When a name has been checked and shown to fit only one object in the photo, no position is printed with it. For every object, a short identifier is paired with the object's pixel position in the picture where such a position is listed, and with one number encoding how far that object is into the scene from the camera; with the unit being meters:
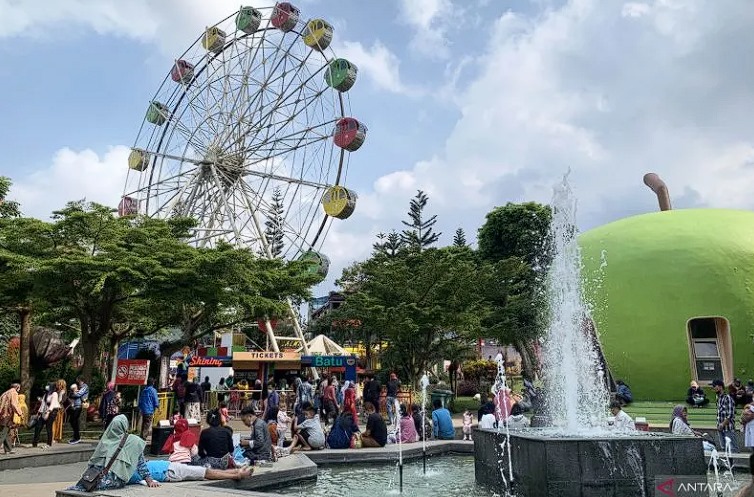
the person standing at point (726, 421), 11.40
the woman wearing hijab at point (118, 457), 6.65
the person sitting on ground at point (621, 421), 9.55
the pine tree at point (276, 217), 26.82
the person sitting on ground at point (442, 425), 12.46
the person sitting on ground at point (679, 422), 9.84
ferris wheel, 26.62
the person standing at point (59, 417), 12.14
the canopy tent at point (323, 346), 31.05
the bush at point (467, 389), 31.96
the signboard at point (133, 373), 13.70
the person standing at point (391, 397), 17.53
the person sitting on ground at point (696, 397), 16.31
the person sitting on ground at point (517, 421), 10.58
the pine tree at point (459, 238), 54.25
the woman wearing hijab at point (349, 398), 15.24
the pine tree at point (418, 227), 50.28
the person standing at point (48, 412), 11.48
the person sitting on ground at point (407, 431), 11.60
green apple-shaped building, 17.83
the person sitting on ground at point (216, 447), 7.82
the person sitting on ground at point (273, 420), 10.73
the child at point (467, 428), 12.99
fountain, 6.69
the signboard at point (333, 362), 24.50
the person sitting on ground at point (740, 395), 14.80
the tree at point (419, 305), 22.39
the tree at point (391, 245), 49.16
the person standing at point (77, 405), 12.28
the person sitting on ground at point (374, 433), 10.76
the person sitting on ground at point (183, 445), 8.11
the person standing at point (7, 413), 10.26
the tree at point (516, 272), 27.56
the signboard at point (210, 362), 23.61
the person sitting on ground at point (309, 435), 10.46
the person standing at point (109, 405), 12.58
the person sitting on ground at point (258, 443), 8.70
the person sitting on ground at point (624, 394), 17.03
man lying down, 7.36
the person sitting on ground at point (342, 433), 10.75
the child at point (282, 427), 10.92
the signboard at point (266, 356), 24.48
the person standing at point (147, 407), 12.91
